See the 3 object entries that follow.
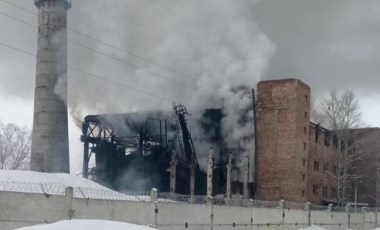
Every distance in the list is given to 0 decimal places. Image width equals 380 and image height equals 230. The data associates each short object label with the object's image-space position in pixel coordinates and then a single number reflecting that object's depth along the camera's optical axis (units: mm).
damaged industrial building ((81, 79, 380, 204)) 34250
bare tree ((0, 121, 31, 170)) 56844
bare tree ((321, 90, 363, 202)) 40875
